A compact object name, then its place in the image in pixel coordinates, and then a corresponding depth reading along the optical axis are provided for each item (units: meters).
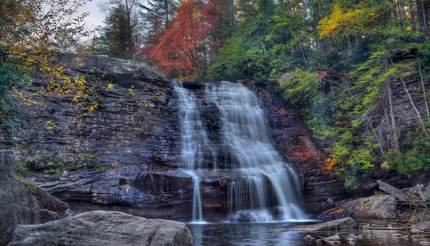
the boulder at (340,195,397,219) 12.64
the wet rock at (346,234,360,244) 8.48
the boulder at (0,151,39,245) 5.16
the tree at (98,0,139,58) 30.22
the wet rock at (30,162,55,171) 13.08
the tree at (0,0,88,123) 7.61
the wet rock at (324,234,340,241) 8.65
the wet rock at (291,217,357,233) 10.13
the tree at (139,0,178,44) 32.25
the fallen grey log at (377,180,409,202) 13.26
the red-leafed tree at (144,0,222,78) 26.19
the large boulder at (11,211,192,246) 5.20
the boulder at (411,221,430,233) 9.45
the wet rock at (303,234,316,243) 8.94
